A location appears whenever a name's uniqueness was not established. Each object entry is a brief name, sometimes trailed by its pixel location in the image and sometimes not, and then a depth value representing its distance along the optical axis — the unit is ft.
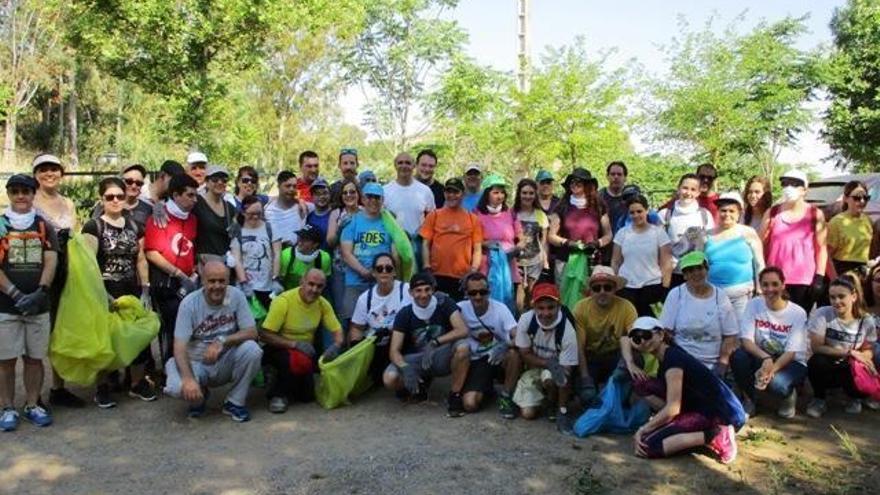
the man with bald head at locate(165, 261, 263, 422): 16.75
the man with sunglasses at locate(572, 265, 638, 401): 17.75
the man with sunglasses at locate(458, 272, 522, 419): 17.79
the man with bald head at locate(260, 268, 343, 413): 17.99
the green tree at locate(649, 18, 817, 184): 62.90
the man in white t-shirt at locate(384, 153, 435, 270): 21.47
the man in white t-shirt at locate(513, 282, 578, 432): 17.04
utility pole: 54.65
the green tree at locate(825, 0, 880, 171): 63.87
